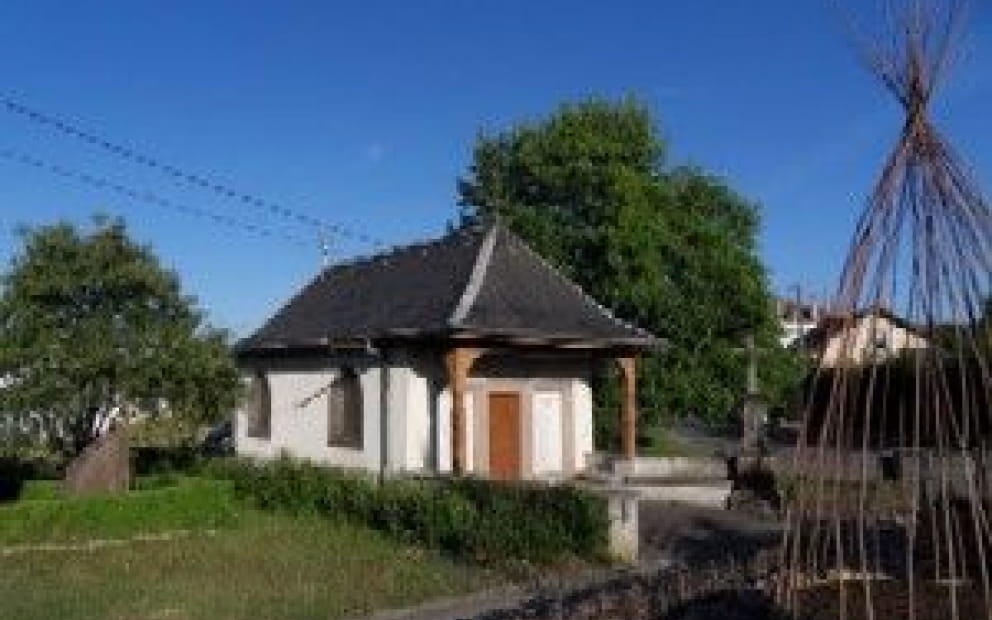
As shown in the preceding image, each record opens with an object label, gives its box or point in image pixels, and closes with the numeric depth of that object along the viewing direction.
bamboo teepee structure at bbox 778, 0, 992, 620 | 6.17
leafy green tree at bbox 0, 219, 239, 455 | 23.55
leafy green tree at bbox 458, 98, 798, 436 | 38.09
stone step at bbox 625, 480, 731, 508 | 27.09
